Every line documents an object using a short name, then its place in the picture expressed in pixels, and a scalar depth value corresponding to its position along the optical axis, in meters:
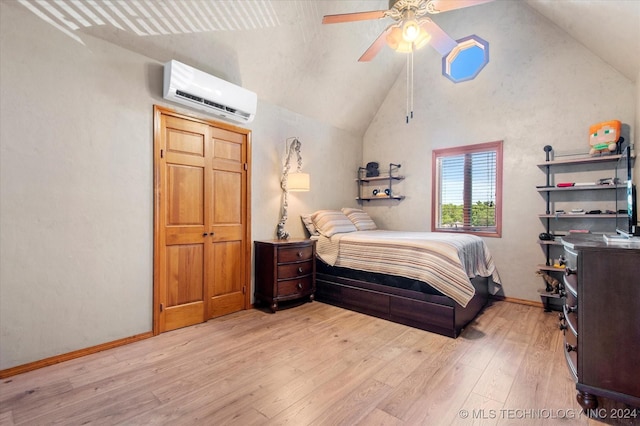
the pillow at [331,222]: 3.93
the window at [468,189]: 4.07
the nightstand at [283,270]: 3.40
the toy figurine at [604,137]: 3.08
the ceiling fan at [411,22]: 2.32
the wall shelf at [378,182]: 4.85
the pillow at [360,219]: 4.53
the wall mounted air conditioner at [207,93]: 2.73
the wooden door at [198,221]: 2.84
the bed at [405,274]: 2.80
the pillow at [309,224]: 4.15
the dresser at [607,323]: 1.57
